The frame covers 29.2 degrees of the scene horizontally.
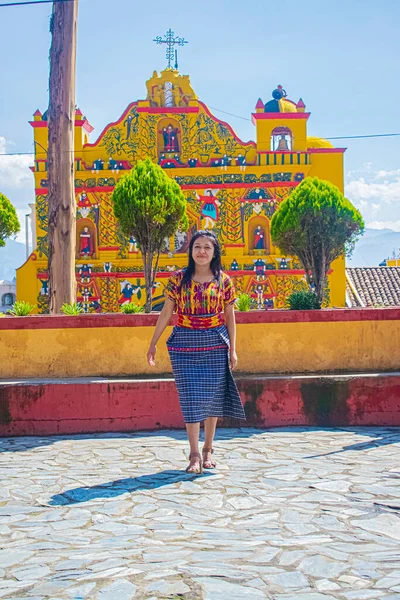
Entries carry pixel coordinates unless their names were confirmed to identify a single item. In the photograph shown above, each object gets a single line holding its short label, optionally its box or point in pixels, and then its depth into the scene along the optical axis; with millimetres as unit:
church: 23969
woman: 5465
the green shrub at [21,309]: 8938
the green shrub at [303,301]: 8617
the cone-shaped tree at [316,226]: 19359
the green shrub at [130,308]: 10094
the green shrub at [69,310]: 8852
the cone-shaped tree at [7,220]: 19844
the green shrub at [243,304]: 8703
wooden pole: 11062
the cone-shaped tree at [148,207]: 15531
